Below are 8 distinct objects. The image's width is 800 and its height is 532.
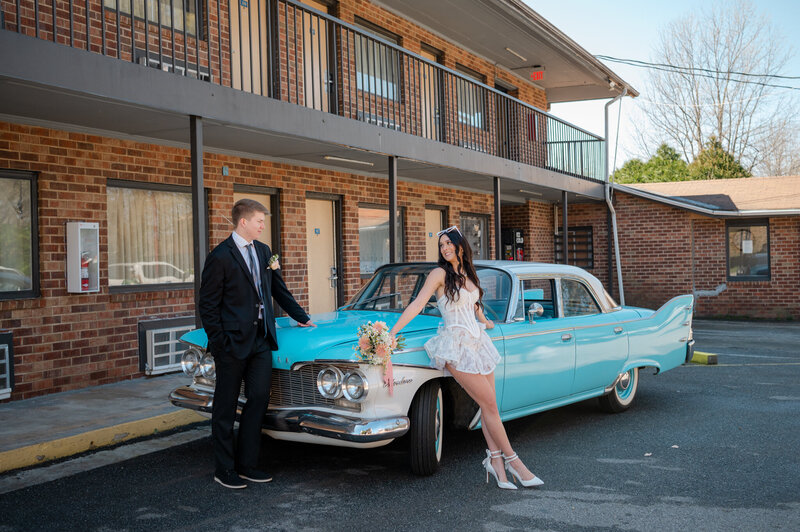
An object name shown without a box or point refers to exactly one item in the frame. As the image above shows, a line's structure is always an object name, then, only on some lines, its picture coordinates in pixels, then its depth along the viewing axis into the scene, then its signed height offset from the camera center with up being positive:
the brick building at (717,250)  17.33 +0.12
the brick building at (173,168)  6.81 +1.30
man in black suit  4.50 -0.49
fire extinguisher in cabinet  7.70 -0.05
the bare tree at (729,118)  35.50 +6.91
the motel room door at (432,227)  14.40 +0.66
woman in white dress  4.52 -0.53
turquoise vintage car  4.42 -0.74
